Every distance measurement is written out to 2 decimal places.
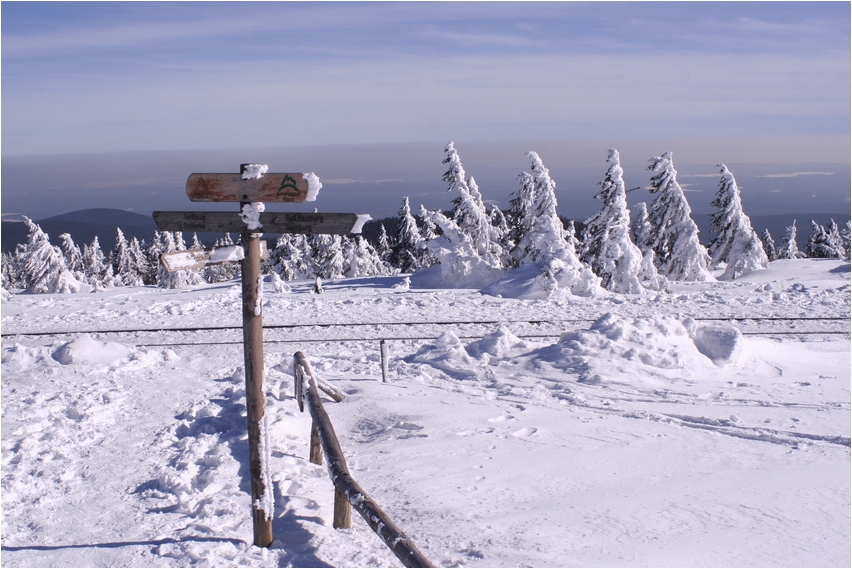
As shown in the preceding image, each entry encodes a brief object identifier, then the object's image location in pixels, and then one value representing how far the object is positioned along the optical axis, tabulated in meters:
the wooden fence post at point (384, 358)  11.58
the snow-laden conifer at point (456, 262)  29.80
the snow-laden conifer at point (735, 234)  36.12
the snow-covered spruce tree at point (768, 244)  67.81
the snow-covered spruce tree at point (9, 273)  89.67
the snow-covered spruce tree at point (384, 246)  65.12
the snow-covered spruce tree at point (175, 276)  50.91
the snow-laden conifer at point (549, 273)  21.89
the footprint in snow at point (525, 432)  8.02
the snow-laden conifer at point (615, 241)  26.95
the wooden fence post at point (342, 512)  5.34
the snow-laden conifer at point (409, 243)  46.58
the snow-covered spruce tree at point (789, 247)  54.38
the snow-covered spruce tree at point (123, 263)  72.69
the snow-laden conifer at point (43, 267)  43.19
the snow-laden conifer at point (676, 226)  34.88
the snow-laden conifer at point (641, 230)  36.44
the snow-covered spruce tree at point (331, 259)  48.44
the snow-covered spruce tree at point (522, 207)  34.34
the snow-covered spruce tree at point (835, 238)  54.75
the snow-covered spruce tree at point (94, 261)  78.06
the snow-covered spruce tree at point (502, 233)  39.28
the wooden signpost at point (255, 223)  5.02
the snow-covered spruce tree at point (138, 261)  79.07
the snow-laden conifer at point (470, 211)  33.86
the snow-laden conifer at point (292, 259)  49.50
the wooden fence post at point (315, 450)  7.12
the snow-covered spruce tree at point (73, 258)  61.91
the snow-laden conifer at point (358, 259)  49.97
